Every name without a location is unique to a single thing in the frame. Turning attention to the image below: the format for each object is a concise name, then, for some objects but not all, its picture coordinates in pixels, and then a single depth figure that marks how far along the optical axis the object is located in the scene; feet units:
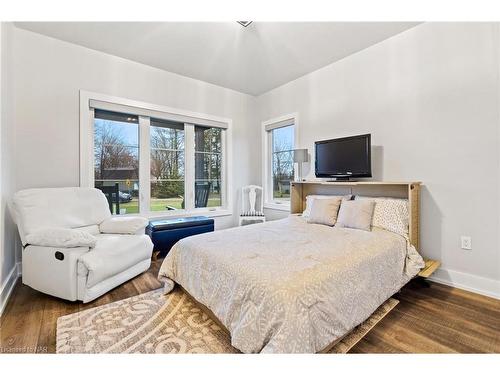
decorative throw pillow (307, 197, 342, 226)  8.60
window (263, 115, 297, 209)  13.00
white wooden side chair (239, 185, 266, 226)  14.06
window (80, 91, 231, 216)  10.12
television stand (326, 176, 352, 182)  9.70
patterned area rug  4.69
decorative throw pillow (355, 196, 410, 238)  7.37
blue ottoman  10.03
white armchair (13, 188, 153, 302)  6.32
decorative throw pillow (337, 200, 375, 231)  7.70
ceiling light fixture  8.02
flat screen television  8.88
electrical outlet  7.12
